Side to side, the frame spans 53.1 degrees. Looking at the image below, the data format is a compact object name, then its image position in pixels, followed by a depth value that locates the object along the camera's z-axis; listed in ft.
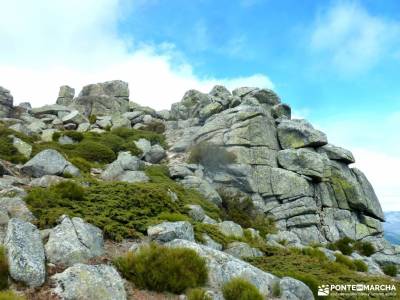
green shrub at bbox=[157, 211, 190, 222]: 52.21
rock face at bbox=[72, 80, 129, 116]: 211.20
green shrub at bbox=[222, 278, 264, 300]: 33.83
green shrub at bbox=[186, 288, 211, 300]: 32.61
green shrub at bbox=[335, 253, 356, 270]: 68.54
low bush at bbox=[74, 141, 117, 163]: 101.86
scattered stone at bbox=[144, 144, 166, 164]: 119.65
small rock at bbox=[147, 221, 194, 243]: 45.14
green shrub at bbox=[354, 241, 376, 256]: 97.31
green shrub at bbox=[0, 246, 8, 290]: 30.16
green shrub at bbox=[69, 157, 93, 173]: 83.76
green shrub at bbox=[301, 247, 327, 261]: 67.78
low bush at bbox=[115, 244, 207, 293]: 35.42
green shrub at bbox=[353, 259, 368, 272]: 70.79
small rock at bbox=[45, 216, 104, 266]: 35.42
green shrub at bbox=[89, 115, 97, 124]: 173.49
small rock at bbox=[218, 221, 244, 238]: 64.38
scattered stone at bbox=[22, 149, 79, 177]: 69.15
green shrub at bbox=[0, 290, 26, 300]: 26.53
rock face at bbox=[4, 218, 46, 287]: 31.07
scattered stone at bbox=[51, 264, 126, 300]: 30.66
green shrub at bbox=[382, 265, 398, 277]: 75.20
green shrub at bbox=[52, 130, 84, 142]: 119.53
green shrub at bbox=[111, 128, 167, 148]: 136.62
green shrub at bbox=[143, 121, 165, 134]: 169.21
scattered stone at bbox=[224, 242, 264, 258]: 53.26
